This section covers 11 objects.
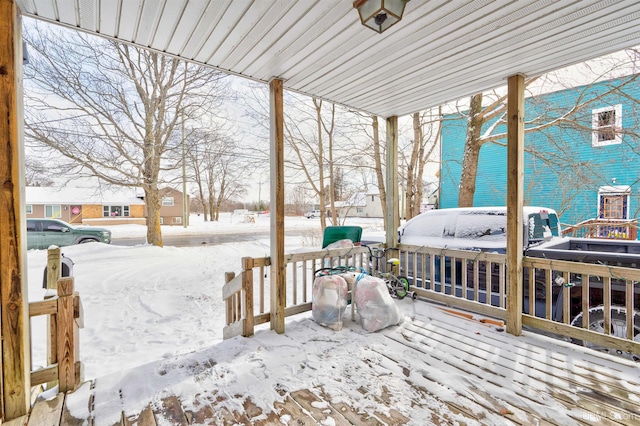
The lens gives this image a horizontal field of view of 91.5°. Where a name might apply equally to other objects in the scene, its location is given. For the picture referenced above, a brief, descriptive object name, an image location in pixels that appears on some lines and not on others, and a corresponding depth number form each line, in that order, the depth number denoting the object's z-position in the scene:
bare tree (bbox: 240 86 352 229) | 10.29
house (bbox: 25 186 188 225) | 21.88
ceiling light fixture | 1.79
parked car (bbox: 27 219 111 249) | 9.72
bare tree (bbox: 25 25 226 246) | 8.62
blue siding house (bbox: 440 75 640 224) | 7.14
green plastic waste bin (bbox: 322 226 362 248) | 4.39
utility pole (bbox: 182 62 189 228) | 10.33
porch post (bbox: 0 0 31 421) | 1.71
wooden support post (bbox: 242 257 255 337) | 3.00
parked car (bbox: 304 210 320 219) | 21.29
